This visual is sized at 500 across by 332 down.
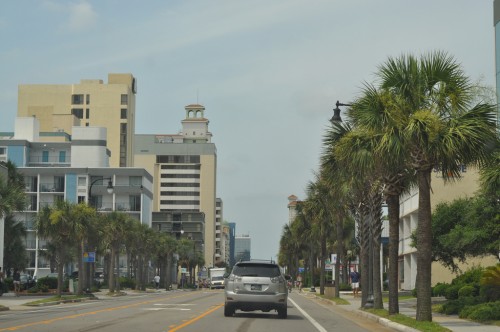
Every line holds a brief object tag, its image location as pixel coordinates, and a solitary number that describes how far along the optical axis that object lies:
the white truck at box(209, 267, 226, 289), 113.38
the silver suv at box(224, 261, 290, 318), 26.11
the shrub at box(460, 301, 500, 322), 23.97
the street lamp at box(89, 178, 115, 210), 54.56
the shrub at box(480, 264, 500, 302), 26.68
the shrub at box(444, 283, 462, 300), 35.00
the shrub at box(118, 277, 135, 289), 91.38
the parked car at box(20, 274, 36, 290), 64.29
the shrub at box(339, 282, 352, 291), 74.06
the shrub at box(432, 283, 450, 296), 42.31
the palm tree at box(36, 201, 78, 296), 48.56
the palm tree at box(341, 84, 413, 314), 22.20
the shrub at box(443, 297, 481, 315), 28.53
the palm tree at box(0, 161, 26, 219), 37.81
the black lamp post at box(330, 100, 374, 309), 31.44
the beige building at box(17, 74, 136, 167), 160.62
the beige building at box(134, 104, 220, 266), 186.62
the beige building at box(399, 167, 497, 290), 63.72
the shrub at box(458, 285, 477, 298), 32.53
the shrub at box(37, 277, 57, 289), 61.19
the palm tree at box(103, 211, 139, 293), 66.69
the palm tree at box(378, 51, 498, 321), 21.42
